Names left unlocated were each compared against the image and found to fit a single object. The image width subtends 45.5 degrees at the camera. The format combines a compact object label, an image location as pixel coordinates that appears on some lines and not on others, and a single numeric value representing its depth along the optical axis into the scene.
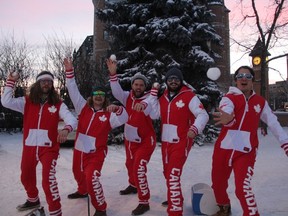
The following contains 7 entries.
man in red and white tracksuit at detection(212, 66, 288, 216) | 4.25
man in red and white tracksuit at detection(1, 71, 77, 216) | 4.76
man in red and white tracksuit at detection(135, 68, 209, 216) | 4.63
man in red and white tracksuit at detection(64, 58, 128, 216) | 4.98
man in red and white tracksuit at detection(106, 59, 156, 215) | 5.44
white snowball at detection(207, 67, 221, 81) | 5.09
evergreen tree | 13.24
